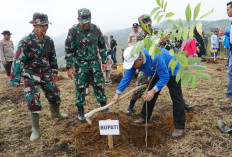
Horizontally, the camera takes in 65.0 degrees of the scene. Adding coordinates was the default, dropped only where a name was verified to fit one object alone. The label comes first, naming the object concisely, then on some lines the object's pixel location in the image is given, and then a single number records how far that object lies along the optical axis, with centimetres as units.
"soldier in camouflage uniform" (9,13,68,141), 275
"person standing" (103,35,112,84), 572
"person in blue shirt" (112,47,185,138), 226
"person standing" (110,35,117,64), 1241
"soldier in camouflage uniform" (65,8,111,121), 313
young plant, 116
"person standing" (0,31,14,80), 654
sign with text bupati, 235
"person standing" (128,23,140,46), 595
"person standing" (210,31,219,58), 1128
